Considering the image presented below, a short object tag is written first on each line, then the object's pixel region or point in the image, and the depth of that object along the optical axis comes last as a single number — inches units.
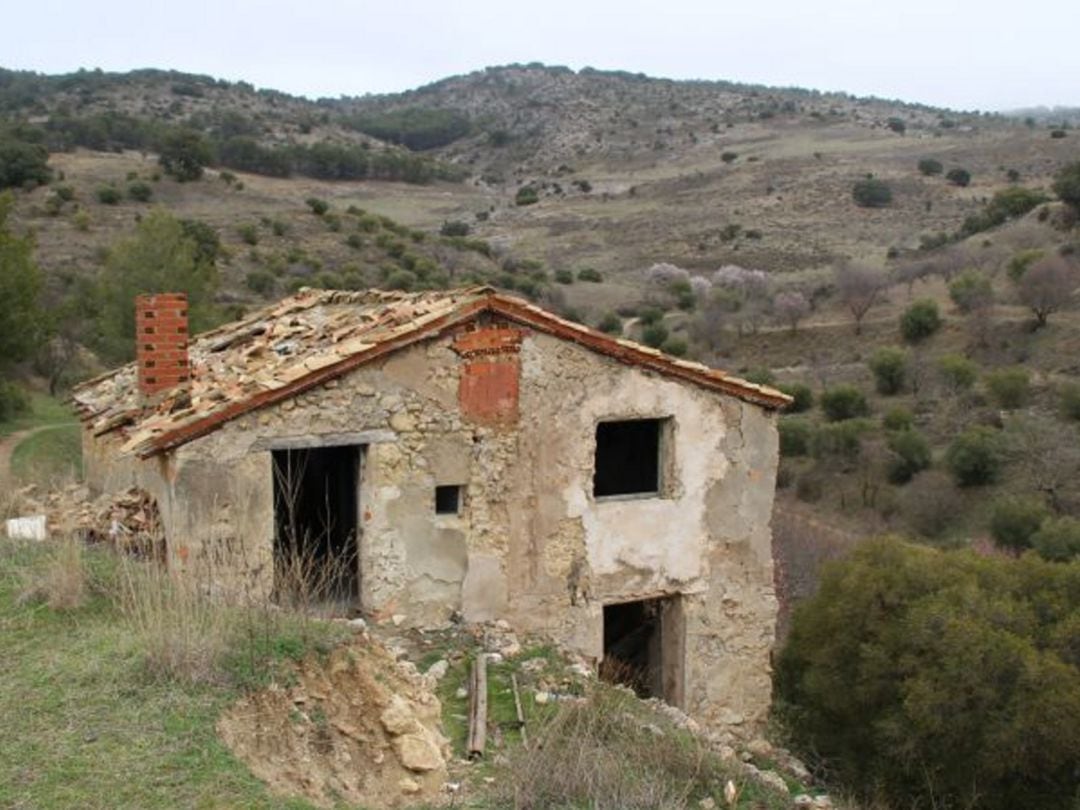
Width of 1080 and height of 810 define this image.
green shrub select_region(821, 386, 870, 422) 1209.4
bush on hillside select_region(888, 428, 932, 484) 1072.2
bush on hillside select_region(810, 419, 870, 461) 1120.8
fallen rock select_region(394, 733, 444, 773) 249.4
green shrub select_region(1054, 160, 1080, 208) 1550.2
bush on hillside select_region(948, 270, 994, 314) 1352.1
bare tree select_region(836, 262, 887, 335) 1523.1
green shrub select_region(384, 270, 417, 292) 1472.7
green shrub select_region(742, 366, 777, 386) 1275.8
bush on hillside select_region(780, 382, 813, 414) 1234.6
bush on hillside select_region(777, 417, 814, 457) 1153.4
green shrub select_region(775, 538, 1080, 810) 404.5
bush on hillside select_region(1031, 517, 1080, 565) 809.5
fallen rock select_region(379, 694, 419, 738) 255.6
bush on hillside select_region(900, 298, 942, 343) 1355.8
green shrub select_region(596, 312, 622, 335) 1512.1
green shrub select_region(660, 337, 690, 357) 1396.4
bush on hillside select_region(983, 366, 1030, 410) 1135.6
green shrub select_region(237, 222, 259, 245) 1653.5
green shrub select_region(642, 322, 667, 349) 1457.9
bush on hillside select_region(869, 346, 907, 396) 1248.8
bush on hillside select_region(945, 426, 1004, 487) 1029.2
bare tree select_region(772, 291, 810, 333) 1526.8
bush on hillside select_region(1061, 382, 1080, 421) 1067.4
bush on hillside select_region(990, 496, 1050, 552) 906.1
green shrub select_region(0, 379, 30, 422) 943.0
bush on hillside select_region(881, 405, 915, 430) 1146.7
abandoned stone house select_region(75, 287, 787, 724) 365.7
